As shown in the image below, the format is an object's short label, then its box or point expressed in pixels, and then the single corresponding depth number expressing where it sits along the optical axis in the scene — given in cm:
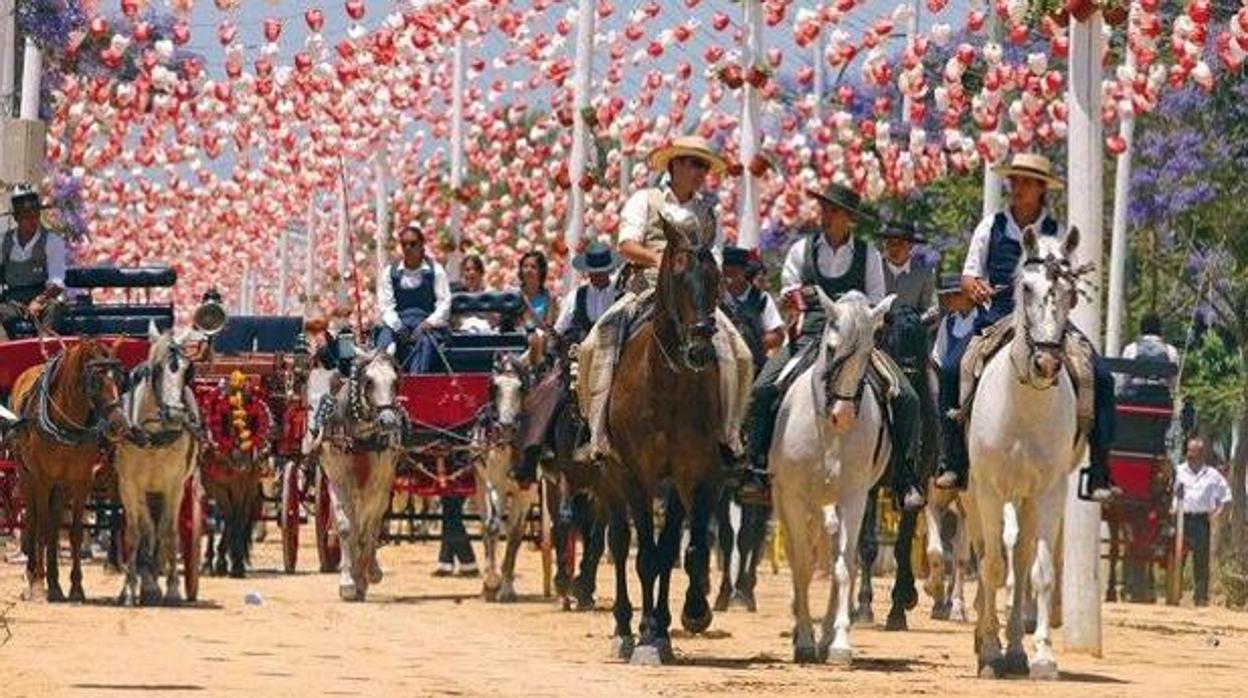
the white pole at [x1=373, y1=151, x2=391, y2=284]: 7900
